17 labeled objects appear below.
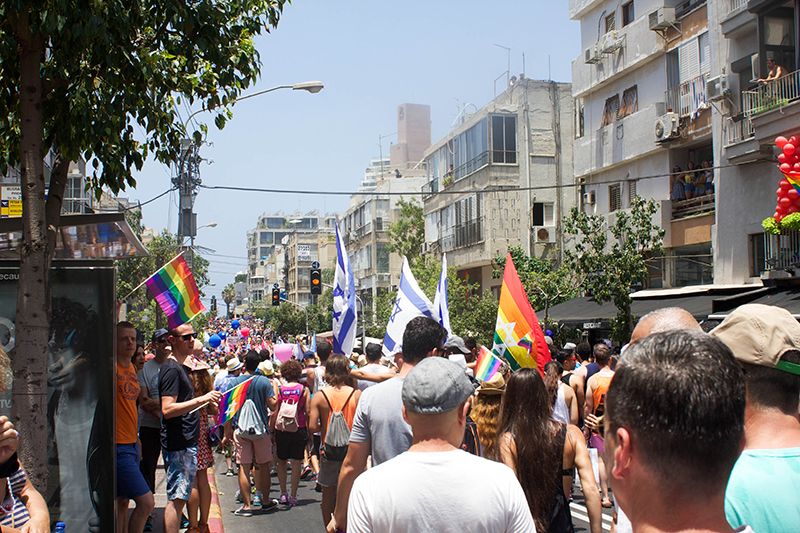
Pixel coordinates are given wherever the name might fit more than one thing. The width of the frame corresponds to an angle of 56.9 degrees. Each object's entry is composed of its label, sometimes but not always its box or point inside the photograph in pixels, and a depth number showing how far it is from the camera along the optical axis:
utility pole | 20.52
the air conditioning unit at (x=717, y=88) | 19.17
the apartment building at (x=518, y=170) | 32.56
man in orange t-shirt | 6.34
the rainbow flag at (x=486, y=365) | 7.13
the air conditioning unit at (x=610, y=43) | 24.70
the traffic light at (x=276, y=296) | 36.06
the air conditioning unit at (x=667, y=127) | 21.62
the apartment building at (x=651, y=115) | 21.53
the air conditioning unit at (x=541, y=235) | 30.72
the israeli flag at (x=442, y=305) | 10.68
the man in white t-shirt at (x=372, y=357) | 8.22
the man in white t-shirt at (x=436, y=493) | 2.76
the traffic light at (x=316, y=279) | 26.84
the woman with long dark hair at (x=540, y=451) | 4.39
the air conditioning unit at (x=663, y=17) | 22.28
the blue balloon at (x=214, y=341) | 14.97
